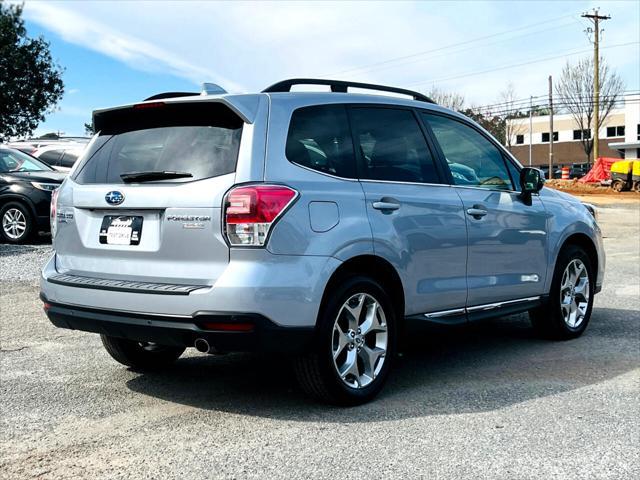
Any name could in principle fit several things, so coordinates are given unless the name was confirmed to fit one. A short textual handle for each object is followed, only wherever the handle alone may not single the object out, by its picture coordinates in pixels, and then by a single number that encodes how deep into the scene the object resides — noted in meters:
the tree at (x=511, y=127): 84.28
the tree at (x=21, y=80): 38.16
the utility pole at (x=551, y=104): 62.22
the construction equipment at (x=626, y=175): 37.41
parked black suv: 13.12
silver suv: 4.12
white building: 73.62
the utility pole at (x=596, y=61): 46.91
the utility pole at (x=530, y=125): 85.39
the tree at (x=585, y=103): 67.81
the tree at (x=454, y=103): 70.38
